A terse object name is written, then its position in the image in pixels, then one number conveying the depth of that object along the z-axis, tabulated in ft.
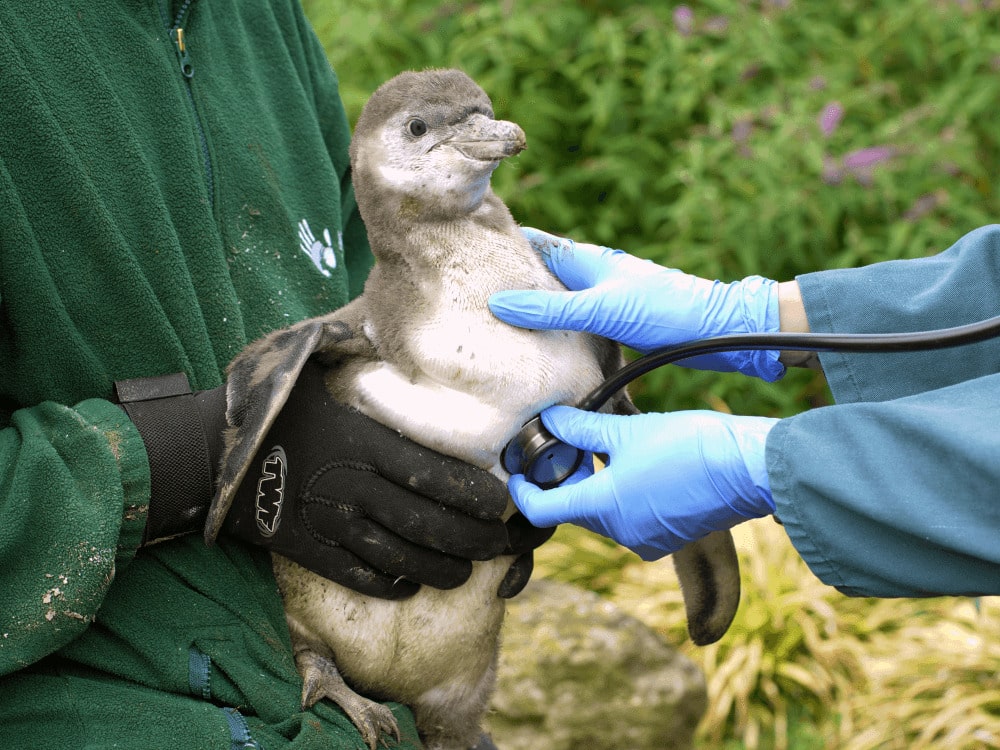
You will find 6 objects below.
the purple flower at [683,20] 16.61
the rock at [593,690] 13.23
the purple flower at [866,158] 15.23
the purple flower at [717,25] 16.63
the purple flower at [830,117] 15.24
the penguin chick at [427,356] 6.10
